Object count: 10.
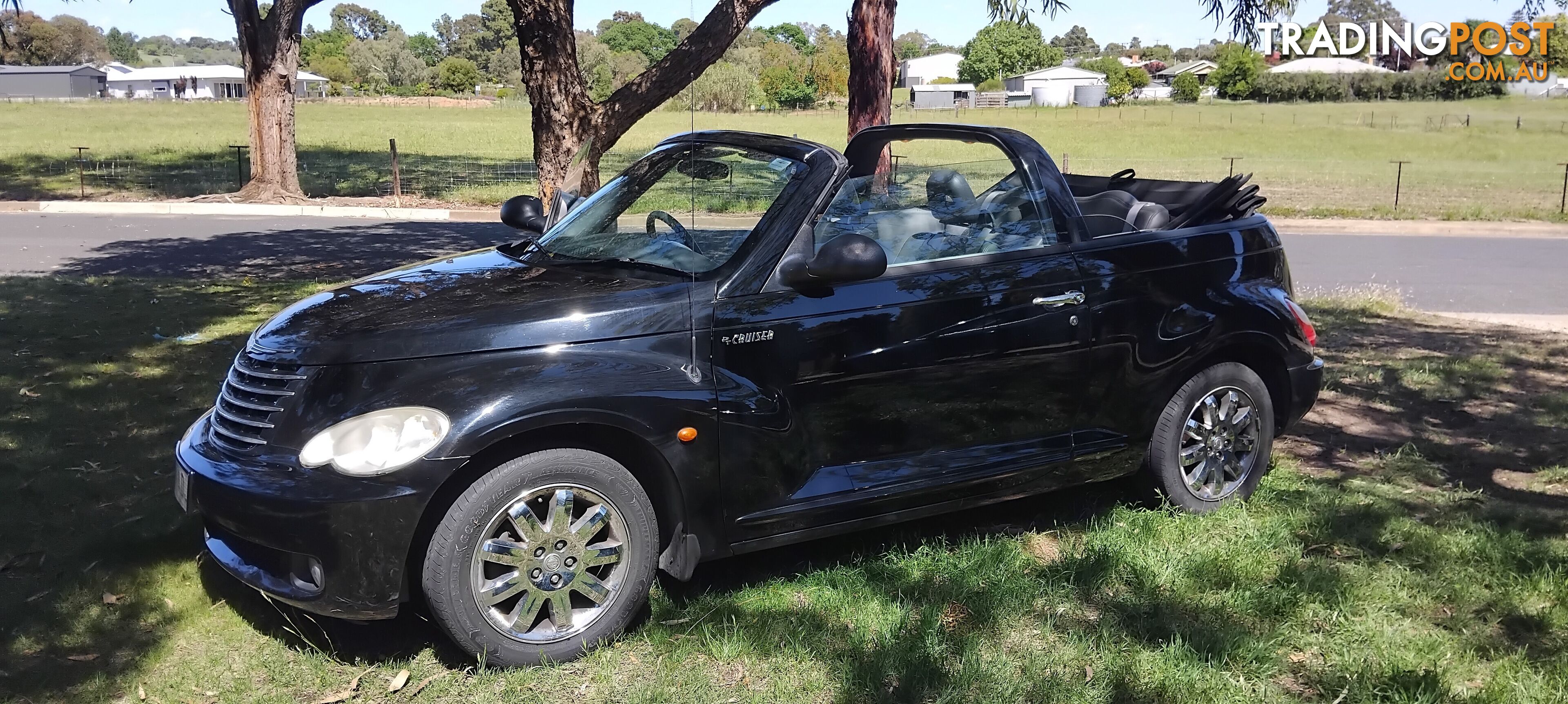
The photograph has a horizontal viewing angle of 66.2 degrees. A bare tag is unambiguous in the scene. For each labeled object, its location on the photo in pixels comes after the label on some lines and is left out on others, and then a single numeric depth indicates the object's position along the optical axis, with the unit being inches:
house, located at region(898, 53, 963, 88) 4830.2
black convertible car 140.8
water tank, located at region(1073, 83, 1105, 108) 3971.5
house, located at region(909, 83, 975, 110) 3280.0
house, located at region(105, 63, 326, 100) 4751.5
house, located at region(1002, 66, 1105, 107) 4328.2
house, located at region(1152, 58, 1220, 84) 4662.9
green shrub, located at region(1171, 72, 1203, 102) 3553.2
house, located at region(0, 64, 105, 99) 3978.8
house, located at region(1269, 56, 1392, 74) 3713.1
